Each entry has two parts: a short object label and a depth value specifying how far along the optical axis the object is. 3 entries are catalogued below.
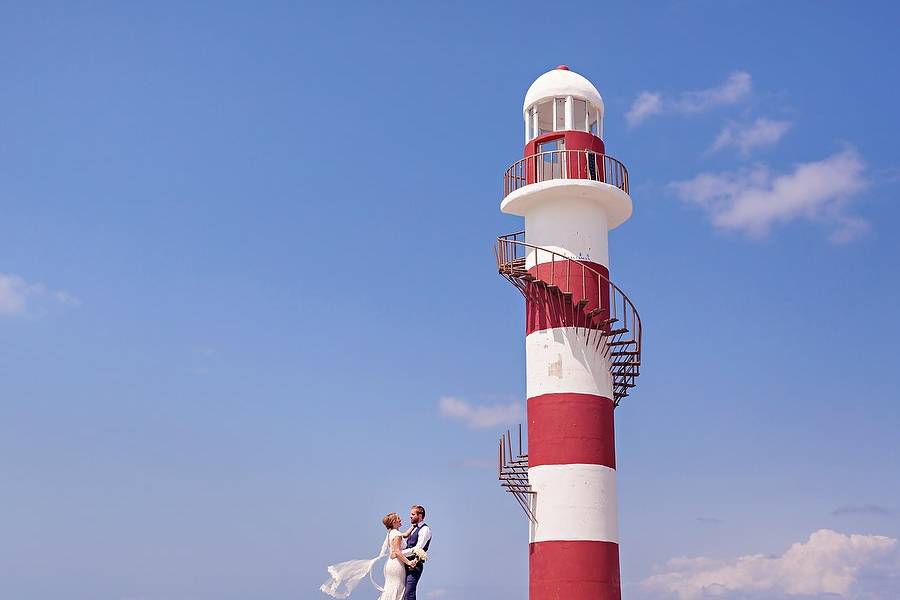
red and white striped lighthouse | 25.53
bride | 16.02
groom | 16.09
